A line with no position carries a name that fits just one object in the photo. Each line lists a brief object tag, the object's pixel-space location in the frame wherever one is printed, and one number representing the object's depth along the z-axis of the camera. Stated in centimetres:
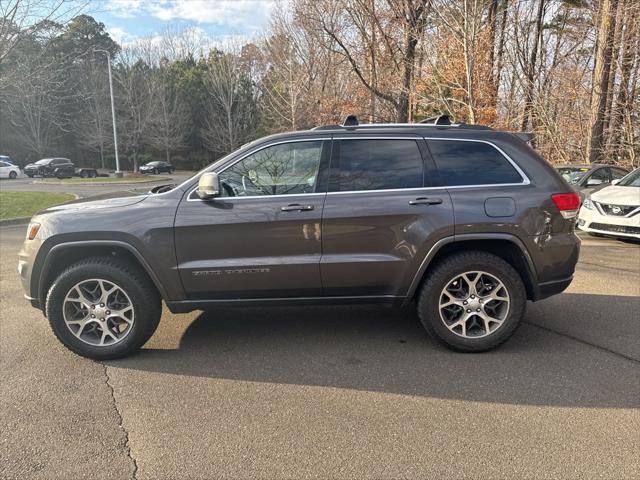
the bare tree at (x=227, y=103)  4466
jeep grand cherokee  378
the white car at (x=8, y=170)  3447
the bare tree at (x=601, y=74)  1477
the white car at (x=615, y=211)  816
